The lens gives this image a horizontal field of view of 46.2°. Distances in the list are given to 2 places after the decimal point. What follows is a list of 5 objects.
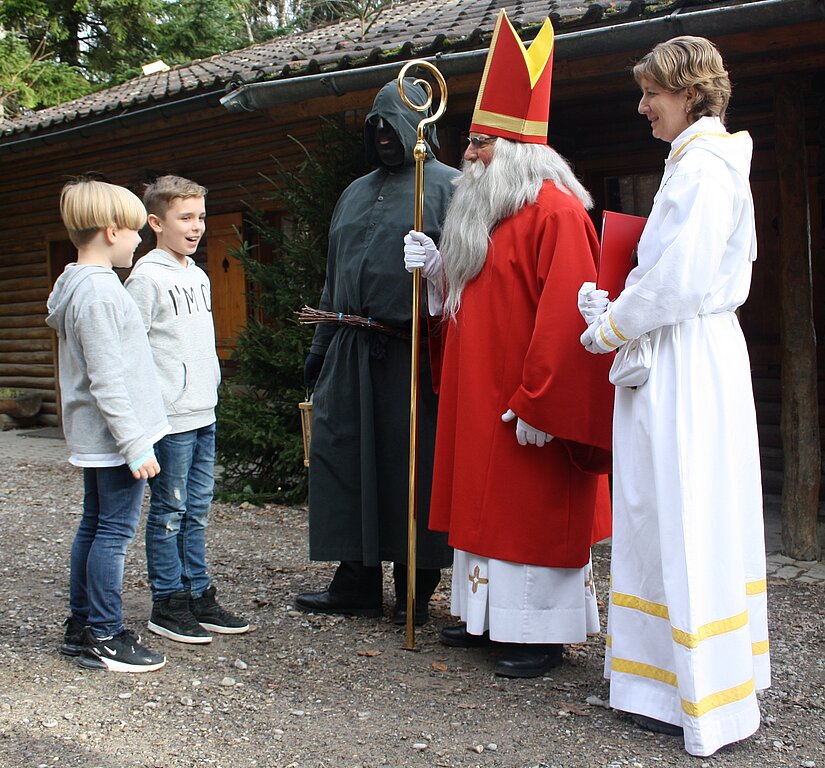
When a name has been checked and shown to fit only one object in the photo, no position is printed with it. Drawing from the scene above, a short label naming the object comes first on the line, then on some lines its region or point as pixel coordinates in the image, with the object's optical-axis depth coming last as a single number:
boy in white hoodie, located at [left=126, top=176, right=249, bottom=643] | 3.46
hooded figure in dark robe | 3.85
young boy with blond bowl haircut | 3.13
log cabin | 5.16
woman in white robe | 2.69
